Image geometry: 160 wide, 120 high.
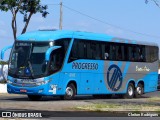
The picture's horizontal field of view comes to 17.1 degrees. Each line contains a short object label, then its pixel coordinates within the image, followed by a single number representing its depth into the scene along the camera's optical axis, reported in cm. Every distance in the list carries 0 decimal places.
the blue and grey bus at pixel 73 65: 2633
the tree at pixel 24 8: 4100
